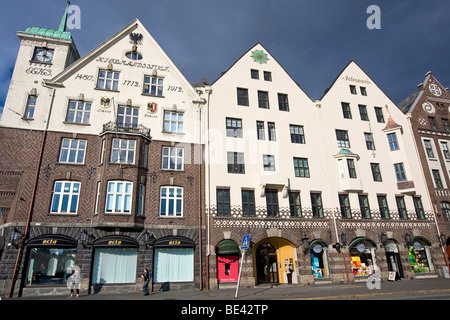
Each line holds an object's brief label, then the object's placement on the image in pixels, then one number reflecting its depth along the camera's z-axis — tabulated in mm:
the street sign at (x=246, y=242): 16378
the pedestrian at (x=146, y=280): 18750
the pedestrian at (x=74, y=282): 18156
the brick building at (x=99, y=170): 19656
